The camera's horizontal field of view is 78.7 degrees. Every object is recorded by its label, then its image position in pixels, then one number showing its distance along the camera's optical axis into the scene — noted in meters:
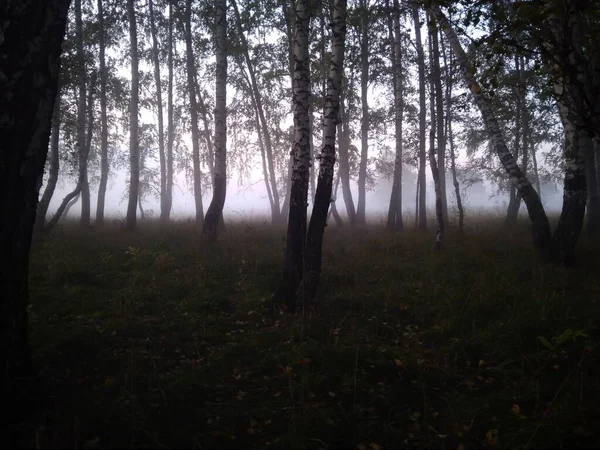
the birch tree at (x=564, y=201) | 7.64
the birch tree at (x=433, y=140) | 10.06
